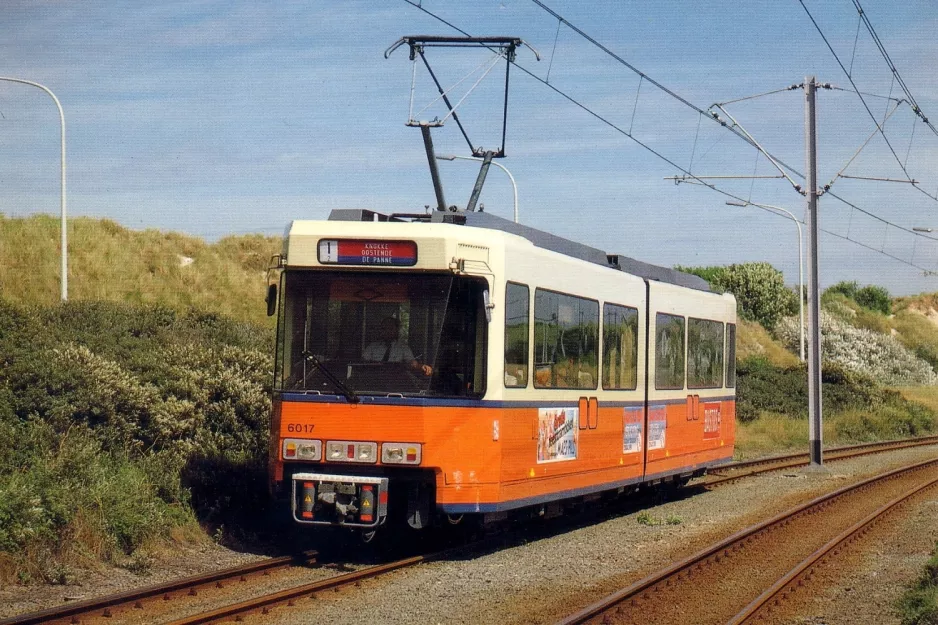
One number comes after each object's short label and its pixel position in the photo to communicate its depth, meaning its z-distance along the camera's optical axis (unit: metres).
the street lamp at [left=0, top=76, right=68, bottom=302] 25.45
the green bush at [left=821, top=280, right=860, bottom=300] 116.06
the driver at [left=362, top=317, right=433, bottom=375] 11.51
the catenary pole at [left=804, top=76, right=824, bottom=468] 24.67
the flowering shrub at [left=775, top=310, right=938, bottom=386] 74.56
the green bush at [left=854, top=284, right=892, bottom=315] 114.75
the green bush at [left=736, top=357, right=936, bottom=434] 39.28
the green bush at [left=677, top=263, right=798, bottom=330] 78.88
